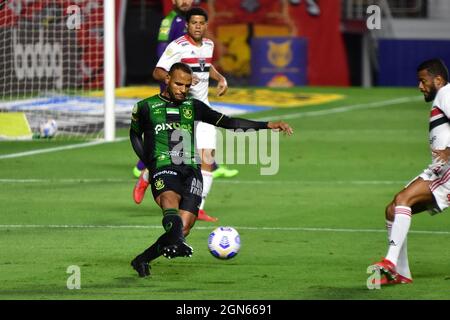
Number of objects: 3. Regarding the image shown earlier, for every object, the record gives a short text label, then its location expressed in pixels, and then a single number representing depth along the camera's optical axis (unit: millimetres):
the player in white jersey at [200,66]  14078
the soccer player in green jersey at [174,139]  10820
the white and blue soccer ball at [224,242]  10789
